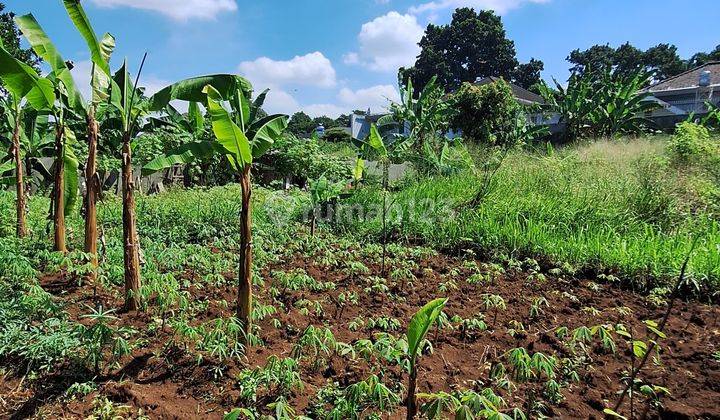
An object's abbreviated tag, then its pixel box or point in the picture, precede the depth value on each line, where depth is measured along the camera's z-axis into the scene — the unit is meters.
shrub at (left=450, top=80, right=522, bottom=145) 18.45
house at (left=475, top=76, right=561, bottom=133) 31.74
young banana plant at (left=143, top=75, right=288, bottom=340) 2.92
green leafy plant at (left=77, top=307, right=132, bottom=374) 2.65
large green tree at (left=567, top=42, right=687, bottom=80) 50.56
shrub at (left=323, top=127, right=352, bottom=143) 31.30
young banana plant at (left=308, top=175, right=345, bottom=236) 7.35
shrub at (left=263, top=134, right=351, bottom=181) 13.59
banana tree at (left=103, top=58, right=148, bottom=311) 3.34
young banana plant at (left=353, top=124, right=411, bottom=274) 6.51
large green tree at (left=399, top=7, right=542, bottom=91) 47.50
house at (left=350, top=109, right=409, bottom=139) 36.69
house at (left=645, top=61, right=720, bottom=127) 29.41
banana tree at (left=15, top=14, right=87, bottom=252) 3.75
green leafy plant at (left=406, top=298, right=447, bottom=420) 2.05
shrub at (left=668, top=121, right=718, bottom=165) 9.24
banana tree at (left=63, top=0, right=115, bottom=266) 3.37
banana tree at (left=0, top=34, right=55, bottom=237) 3.12
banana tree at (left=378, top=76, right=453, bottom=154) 15.20
